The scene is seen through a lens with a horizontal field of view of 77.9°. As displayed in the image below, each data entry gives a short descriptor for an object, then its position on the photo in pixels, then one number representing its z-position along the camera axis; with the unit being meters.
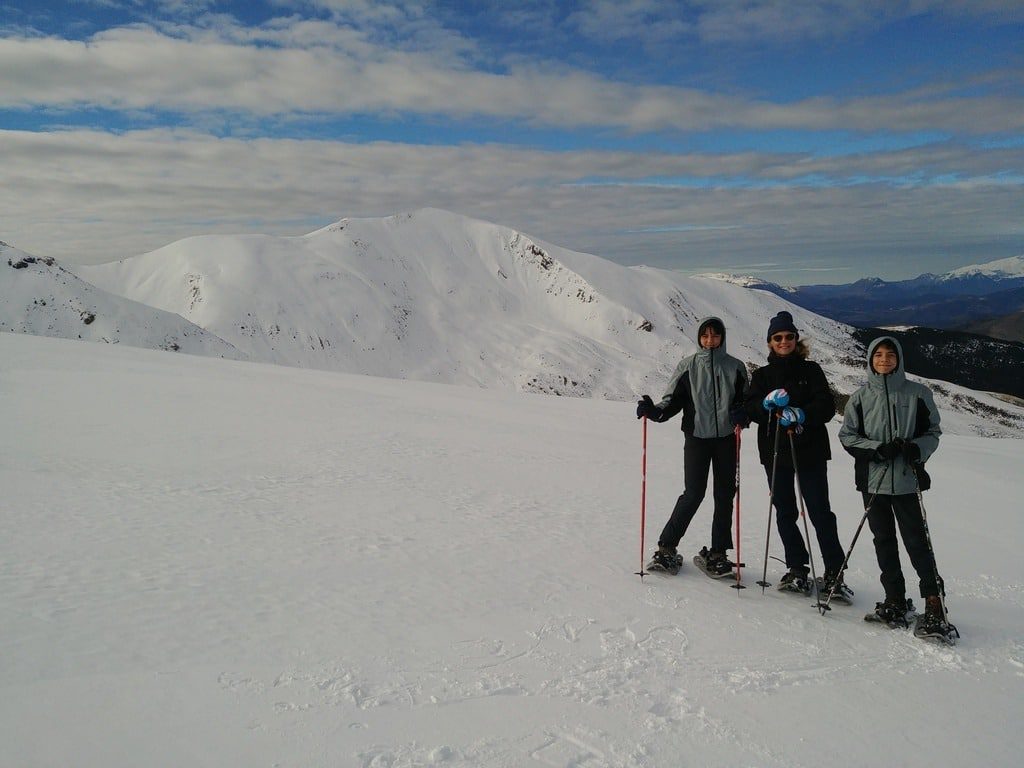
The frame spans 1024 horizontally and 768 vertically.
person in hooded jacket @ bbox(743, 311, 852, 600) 5.98
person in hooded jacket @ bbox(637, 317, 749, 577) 6.41
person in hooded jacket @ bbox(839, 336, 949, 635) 5.45
